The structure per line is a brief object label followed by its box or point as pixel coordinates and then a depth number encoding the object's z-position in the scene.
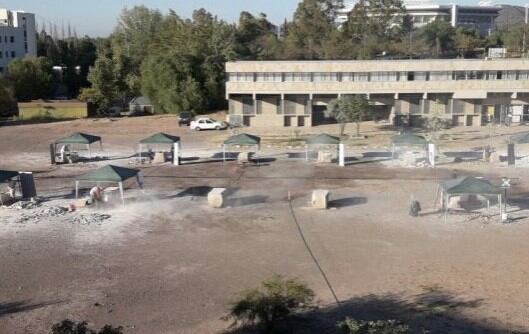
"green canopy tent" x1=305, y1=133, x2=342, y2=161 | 35.06
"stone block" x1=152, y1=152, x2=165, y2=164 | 36.22
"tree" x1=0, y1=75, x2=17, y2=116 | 63.97
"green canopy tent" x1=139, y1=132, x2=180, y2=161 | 35.47
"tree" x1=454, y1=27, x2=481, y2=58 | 88.38
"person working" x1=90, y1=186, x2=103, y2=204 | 25.81
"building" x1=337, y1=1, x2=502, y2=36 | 168.00
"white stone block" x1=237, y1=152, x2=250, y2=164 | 35.47
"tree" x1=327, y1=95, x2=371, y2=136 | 44.44
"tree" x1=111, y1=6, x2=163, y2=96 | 67.94
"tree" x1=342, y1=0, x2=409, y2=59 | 80.88
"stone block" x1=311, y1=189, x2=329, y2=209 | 24.83
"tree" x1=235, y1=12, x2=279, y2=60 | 76.50
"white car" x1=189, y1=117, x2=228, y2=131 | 51.28
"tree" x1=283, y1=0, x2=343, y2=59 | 80.00
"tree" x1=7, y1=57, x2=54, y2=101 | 70.32
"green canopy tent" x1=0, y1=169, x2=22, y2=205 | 26.17
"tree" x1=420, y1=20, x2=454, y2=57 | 98.69
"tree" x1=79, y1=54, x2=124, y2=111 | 63.47
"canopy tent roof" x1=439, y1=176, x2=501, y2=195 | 22.47
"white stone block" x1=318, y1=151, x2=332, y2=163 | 35.44
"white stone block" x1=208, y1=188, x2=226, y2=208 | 25.38
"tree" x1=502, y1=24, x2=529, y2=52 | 81.96
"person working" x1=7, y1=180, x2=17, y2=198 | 26.84
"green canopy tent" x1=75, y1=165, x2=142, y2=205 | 25.42
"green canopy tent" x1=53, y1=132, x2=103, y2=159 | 35.66
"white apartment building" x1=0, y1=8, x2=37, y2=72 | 96.82
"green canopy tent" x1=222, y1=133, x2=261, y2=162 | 34.34
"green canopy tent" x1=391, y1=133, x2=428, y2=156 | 34.09
